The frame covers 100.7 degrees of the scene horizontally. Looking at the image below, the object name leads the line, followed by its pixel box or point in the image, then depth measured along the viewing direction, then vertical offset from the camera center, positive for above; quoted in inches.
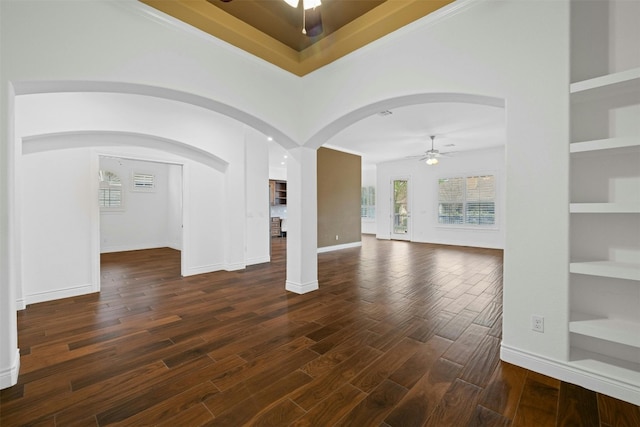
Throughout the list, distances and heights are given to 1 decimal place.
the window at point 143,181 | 321.9 +35.5
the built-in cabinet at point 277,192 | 467.4 +31.0
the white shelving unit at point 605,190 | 69.8 +5.2
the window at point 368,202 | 489.4 +13.3
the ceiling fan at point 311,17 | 73.5 +56.1
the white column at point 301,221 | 153.1 -6.8
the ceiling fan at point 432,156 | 276.1 +55.5
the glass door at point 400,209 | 397.1 +0.0
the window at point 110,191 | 299.4 +22.3
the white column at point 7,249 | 72.9 -10.8
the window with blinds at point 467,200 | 326.6 +11.2
